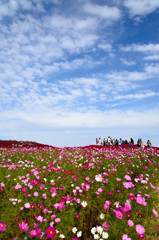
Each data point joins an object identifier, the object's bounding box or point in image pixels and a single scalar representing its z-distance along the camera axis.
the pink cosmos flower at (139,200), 3.52
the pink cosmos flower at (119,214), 3.14
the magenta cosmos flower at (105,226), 3.16
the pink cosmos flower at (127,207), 3.37
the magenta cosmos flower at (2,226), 3.13
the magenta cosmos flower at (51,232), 2.81
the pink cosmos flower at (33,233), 2.99
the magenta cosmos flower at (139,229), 2.82
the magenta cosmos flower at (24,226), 3.13
